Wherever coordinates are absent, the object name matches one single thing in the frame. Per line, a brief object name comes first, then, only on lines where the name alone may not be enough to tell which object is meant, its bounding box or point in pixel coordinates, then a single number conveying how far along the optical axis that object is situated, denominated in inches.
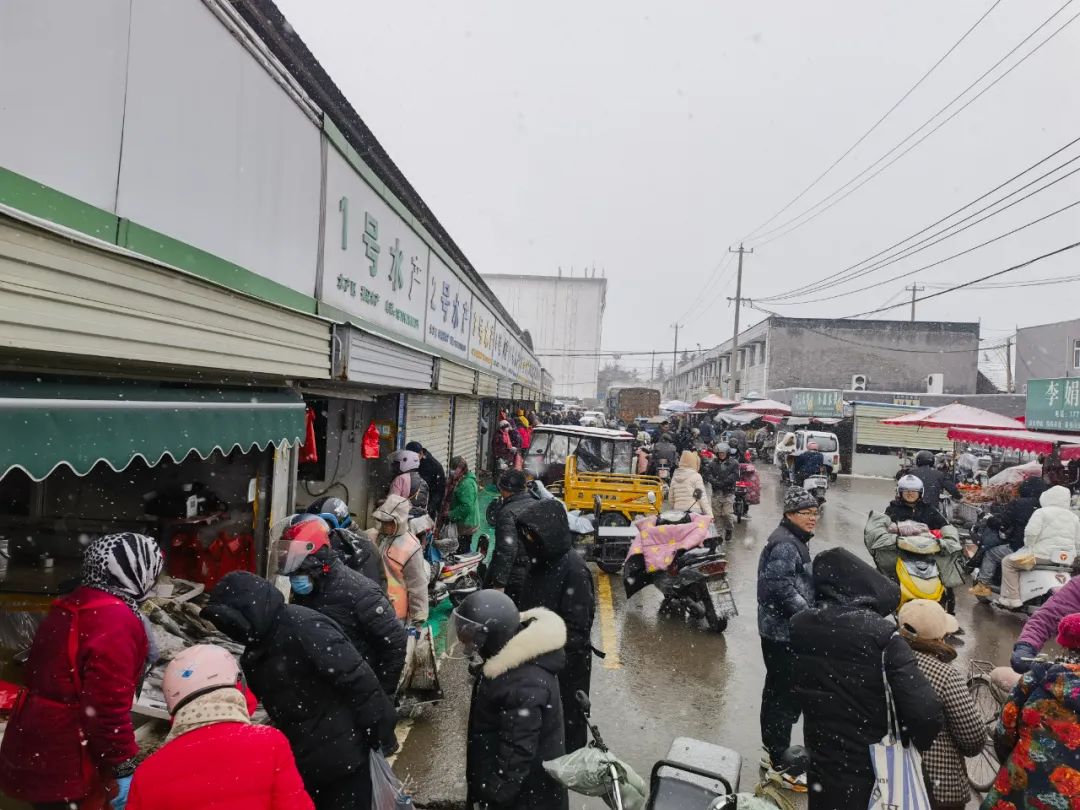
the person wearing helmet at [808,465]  604.7
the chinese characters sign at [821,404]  1301.7
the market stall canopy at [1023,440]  459.8
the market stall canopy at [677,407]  1603.3
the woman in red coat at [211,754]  73.7
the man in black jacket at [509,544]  186.4
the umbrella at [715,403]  1285.4
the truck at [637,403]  1556.3
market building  97.5
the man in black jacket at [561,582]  158.7
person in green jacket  344.5
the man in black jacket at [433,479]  368.5
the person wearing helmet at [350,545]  172.6
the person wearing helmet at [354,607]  133.8
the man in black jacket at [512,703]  109.2
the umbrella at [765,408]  1187.3
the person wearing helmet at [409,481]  273.3
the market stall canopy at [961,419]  599.2
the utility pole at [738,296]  1511.6
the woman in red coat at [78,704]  103.7
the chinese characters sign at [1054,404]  593.6
